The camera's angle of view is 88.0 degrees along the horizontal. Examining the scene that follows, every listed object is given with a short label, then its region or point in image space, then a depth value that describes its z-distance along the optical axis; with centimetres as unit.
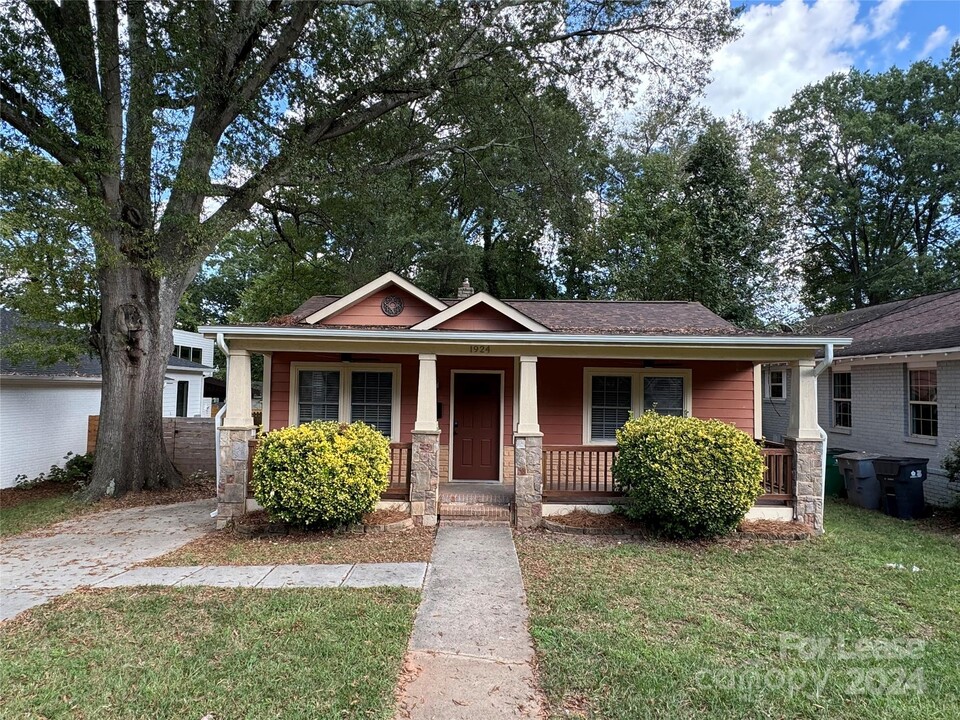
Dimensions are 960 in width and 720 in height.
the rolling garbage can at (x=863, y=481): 837
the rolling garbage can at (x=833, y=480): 950
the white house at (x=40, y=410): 1041
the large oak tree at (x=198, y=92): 823
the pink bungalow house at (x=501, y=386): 685
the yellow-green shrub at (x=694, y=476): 609
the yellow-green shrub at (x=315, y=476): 616
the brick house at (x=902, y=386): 824
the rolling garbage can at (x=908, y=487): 770
